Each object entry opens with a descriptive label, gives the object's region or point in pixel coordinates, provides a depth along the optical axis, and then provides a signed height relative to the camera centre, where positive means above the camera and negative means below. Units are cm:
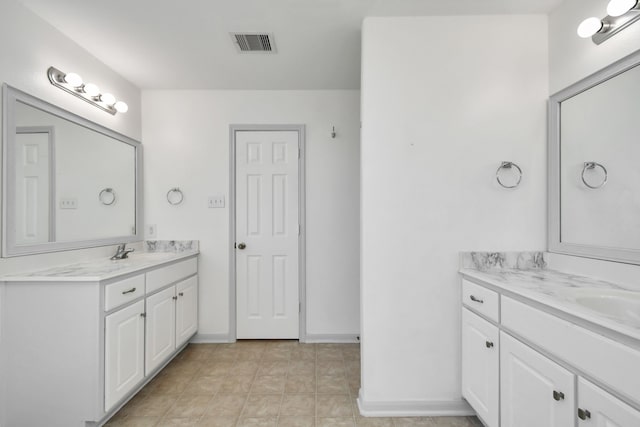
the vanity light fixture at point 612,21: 134 +92
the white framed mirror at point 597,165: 143 +26
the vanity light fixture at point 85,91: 198 +90
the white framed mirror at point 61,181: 172 +23
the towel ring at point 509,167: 189 +29
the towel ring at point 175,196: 298 +18
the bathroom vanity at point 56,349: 164 -74
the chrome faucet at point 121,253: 244 -32
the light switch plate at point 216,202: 300 +12
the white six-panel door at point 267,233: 301 -19
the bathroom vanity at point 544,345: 94 -51
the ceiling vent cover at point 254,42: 212 +126
